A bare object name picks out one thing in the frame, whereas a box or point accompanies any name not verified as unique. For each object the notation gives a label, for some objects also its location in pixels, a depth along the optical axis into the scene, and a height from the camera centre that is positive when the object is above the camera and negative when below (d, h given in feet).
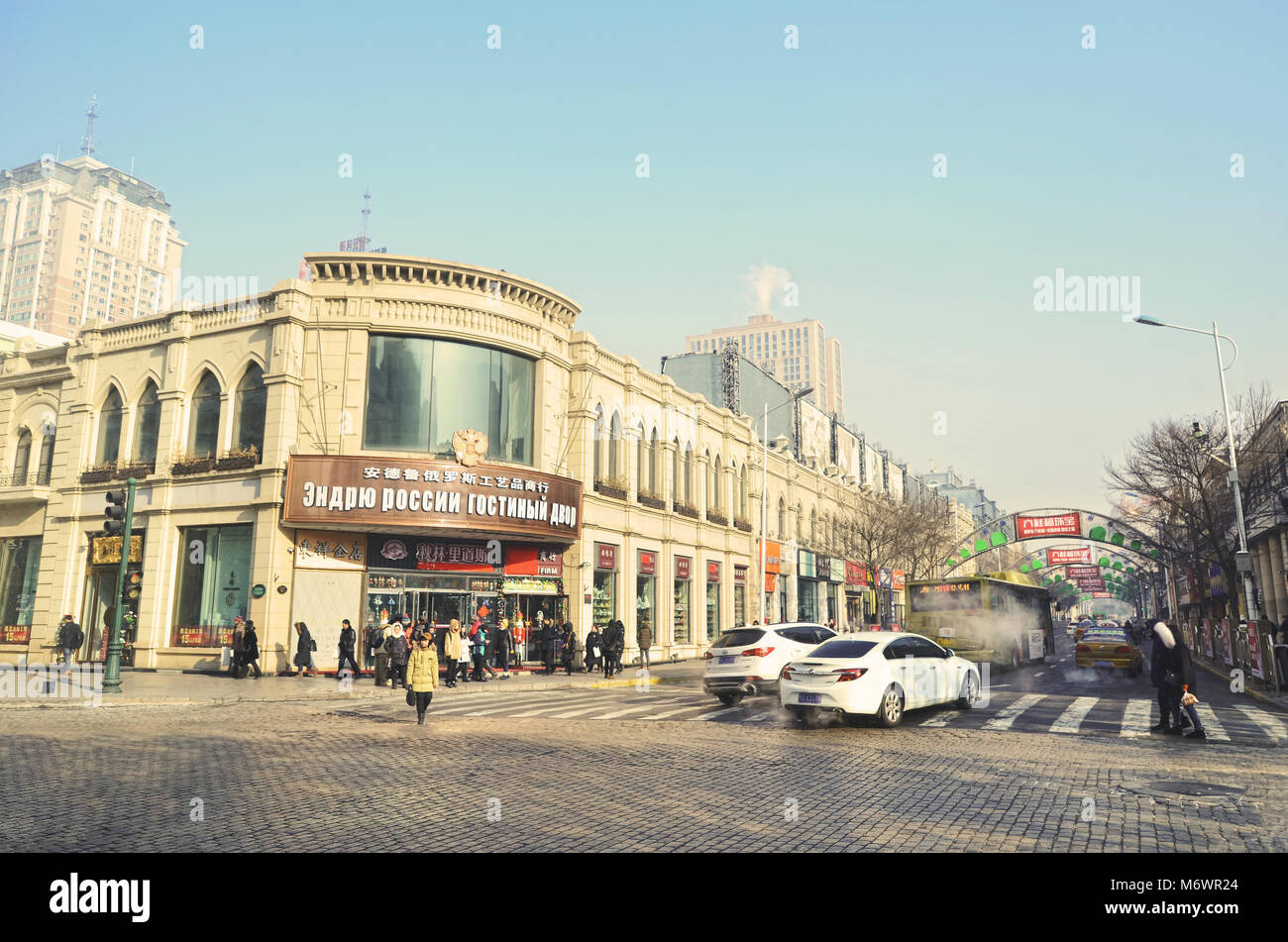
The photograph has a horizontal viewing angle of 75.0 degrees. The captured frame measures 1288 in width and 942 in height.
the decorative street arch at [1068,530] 175.83 +16.06
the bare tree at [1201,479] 105.70 +16.75
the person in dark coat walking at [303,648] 83.35 -4.55
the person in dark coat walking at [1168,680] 43.70 -3.98
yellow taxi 90.48 -5.18
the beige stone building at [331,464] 88.94 +15.99
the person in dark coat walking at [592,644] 95.35 -4.61
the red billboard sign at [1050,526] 180.24 +16.79
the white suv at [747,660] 61.46 -4.17
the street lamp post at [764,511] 116.95 +13.55
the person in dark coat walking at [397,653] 74.59 -4.48
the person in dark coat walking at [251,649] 82.38 -4.61
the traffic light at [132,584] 70.86 +1.39
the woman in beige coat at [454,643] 68.64 -3.34
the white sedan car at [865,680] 45.65 -4.23
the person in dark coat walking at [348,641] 79.61 -3.67
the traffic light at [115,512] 65.05 +6.90
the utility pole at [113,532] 65.62 +5.30
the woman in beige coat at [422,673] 49.21 -4.11
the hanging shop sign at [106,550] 101.49 +6.17
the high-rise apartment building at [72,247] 568.82 +247.18
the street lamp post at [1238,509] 81.88 +10.10
